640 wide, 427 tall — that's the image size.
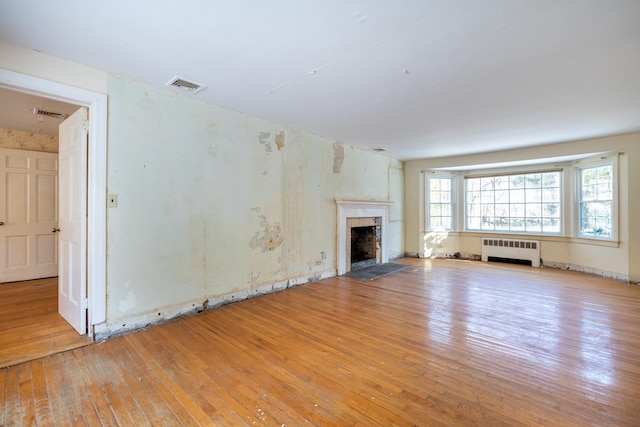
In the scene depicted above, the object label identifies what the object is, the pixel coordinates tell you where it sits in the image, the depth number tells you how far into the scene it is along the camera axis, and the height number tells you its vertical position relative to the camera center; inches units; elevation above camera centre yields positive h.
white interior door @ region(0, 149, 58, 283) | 171.6 +0.5
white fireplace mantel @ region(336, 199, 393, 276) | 205.3 -0.9
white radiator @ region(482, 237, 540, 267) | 237.6 -31.3
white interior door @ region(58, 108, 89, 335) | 102.8 -2.3
